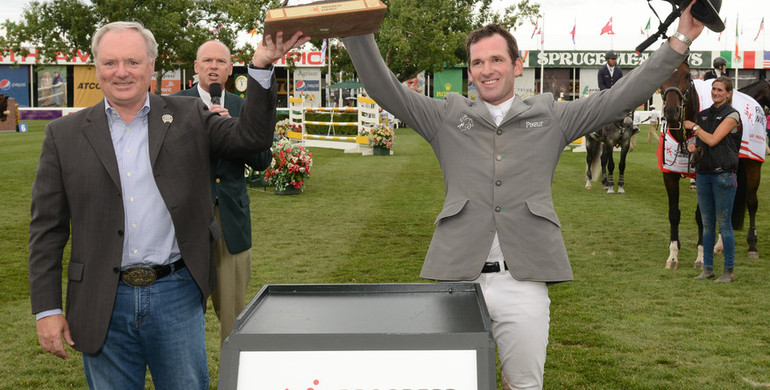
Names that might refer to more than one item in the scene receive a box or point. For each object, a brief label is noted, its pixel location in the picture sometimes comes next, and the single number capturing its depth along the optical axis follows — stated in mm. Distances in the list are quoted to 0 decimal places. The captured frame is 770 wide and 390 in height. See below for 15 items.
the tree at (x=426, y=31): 47906
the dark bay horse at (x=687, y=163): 8367
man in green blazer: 4383
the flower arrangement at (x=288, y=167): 15031
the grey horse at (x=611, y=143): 15547
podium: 2035
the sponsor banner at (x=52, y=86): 56906
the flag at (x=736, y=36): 53469
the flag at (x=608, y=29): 52406
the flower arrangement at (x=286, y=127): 26400
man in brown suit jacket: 2912
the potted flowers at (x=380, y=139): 25781
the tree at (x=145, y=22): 40219
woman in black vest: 7691
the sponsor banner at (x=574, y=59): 56844
